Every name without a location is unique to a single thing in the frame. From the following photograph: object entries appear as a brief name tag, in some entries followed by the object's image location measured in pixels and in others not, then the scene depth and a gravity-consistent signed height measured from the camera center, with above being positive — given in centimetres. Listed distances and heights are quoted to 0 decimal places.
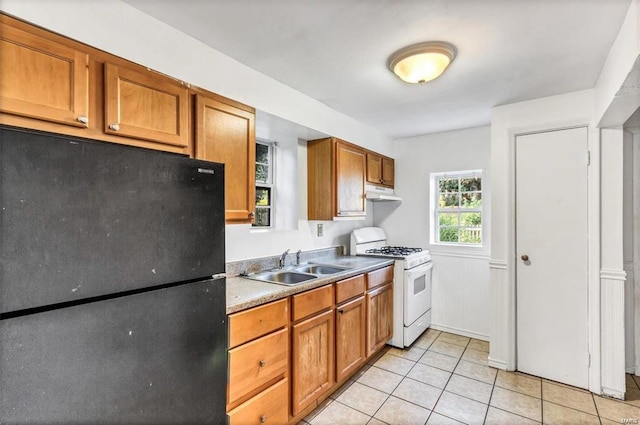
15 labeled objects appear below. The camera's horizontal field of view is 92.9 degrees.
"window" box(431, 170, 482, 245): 345 +4
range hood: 335 +21
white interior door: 241 -36
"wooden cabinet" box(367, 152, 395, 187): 340 +50
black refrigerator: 83 -24
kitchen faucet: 266 -40
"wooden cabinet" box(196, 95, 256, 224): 173 +40
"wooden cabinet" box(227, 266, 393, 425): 159 -89
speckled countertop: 161 -48
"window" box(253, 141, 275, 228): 269 +24
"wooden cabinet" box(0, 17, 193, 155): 109 +51
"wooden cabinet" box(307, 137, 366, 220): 283 +32
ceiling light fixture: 173 +90
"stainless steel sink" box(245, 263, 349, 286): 237 -50
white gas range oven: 306 -77
